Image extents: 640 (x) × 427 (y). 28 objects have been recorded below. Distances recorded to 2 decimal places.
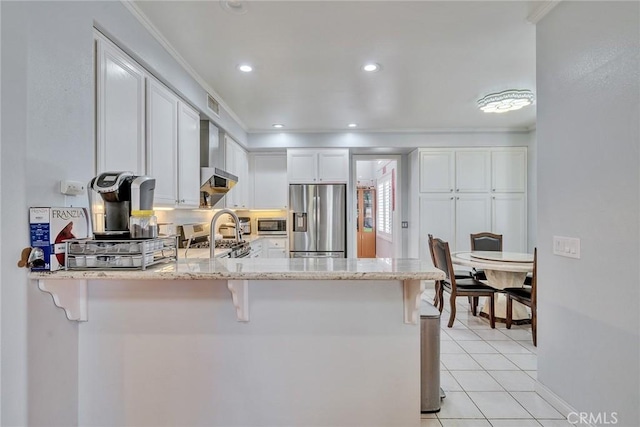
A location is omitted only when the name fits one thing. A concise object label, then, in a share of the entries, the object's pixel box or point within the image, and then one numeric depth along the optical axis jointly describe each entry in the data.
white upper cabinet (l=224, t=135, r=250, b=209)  4.12
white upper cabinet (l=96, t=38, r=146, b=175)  1.74
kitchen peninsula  1.55
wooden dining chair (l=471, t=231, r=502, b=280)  4.35
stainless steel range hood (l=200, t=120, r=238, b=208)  3.24
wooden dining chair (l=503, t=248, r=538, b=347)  2.93
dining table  3.09
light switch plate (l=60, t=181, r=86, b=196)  1.42
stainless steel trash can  1.97
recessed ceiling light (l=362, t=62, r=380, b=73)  2.73
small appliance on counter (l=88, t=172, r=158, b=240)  1.38
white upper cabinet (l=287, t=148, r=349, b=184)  4.98
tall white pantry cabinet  4.90
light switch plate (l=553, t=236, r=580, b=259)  1.76
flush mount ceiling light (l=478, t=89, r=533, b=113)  3.27
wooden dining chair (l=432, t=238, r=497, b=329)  3.30
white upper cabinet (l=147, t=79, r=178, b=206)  2.27
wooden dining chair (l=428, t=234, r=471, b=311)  3.71
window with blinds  6.44
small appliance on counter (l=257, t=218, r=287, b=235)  5.24
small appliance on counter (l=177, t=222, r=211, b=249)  3.48
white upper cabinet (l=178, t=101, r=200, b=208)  2.76
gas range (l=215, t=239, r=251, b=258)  3.02
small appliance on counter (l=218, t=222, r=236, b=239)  4.52
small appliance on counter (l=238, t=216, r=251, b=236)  5.03
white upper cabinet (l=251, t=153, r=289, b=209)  5.16
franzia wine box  1.28
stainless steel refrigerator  4.97
